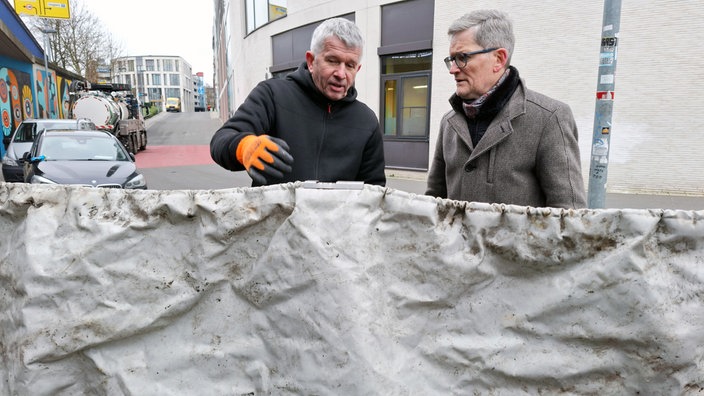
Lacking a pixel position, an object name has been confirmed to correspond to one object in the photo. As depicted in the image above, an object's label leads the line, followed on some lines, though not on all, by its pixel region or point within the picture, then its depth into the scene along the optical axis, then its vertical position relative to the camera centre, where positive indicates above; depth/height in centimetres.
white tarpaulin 126 -47
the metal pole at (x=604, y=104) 464 +18
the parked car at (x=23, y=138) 1023 -46
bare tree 3062 +506
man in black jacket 218 +2
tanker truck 2106 +20
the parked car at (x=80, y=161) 752 -71
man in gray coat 203 -3
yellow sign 1997 +461
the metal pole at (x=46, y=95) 2277 +115
